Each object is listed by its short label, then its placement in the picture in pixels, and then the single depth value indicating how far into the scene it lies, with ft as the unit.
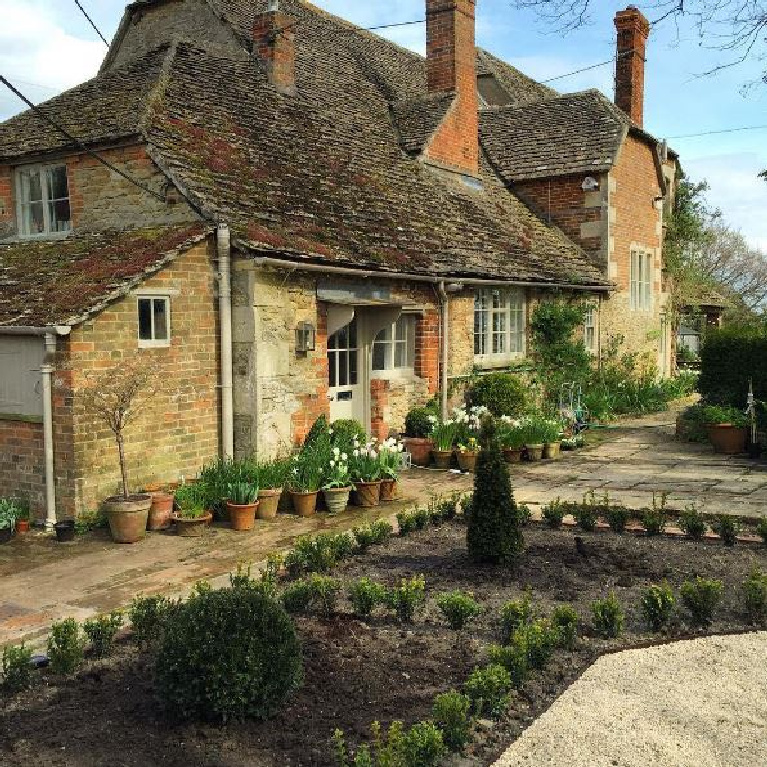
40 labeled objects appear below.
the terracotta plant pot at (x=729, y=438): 45.55
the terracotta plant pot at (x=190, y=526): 29.91
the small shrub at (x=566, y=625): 18.58
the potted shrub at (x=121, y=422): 28.78
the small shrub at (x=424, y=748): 12.95
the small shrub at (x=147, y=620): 18.62
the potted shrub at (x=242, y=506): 30.78
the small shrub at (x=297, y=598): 20.77
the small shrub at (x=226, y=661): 14.42
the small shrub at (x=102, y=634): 18.20
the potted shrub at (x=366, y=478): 34.27
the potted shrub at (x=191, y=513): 29.99
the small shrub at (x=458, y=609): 19.79
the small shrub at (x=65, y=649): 16.99
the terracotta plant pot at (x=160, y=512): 30.78
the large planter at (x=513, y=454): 44.34
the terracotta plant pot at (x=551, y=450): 45.32
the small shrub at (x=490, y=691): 15.60
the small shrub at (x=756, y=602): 20.29
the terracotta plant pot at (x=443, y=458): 42.65
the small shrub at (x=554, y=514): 30.09
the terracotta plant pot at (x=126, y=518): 28.76
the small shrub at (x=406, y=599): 20.52
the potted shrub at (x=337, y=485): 33.45
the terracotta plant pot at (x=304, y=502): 32.89
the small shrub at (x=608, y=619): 19.31
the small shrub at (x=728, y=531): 27.32
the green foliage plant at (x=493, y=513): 24.13
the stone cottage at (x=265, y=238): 31.22
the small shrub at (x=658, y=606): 19.88
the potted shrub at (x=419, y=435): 43.45
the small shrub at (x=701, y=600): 20.16
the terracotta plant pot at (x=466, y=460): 41.91
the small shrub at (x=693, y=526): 27.94
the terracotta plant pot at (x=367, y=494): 34.19
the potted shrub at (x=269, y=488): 32.19
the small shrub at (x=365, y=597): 20.58
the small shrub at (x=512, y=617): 19.35
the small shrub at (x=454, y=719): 14.11
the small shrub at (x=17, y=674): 16.15
